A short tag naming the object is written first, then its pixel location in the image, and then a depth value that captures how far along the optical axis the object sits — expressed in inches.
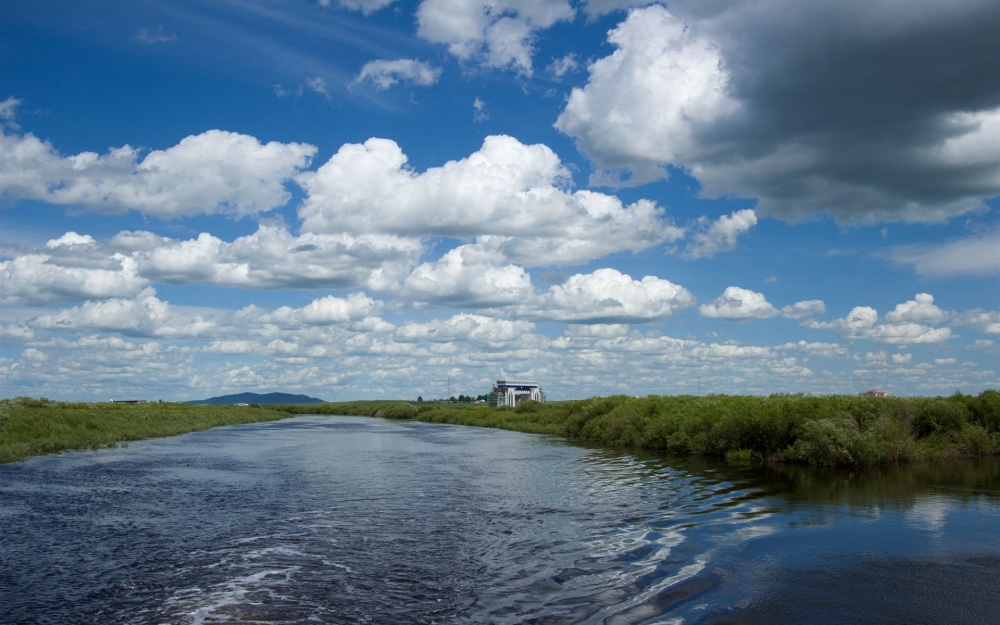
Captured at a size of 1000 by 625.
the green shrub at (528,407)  3147.1
